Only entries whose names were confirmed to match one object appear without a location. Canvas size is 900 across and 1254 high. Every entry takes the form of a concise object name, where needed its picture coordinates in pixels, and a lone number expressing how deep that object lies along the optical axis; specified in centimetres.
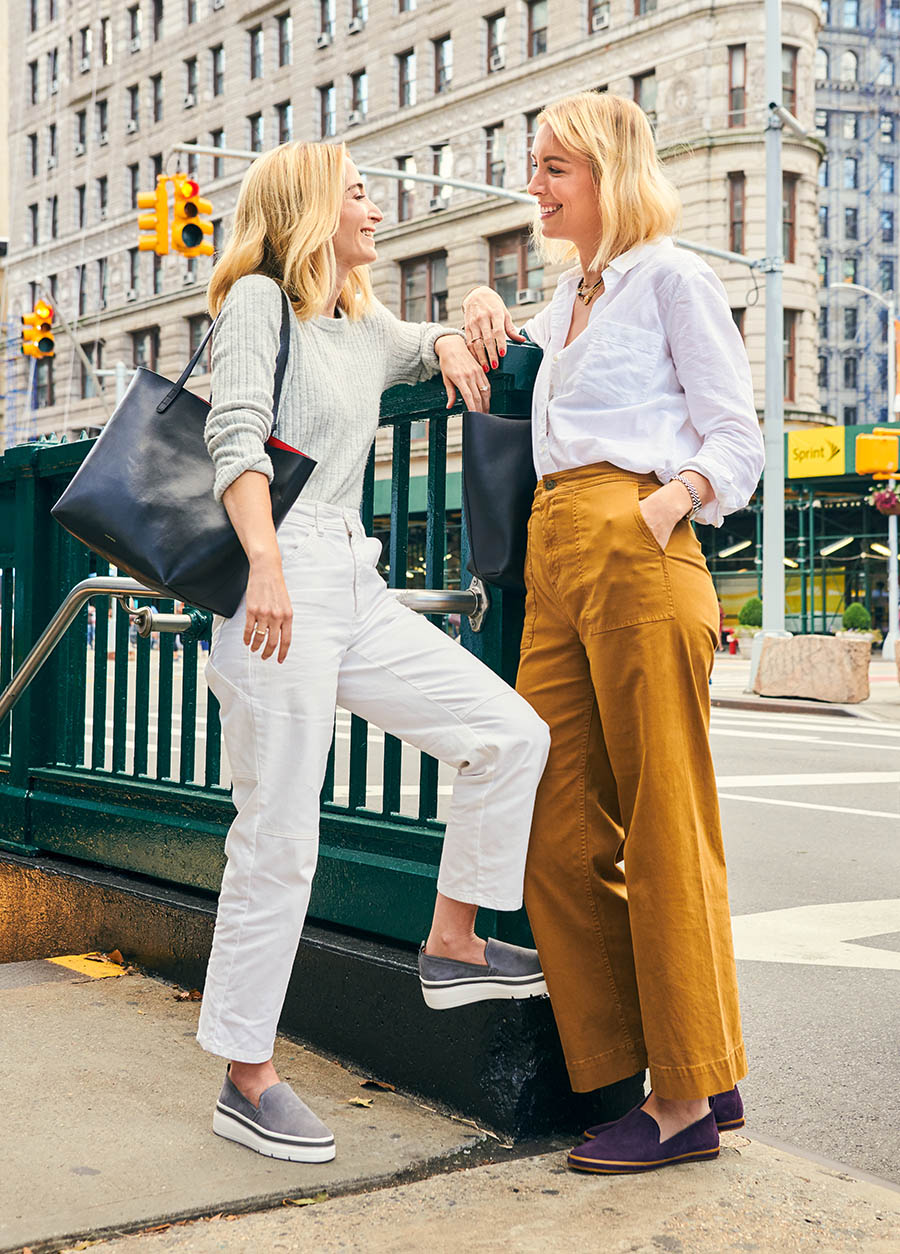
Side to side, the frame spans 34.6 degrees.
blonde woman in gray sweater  285
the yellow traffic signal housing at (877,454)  2084
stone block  1867
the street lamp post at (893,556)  2972
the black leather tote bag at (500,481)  316
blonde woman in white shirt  282
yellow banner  3369
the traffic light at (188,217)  1745
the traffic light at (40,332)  2470
